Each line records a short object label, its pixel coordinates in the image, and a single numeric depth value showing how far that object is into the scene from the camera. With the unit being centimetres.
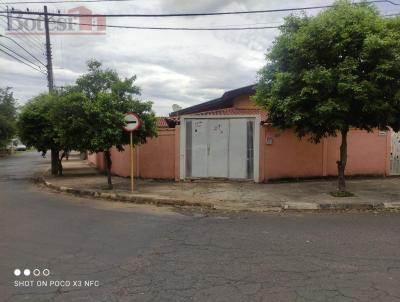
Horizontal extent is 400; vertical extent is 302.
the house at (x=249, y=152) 1397
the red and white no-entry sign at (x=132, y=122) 1198
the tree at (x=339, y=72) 960
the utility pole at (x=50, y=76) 1889
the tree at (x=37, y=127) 1767
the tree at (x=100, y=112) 1203
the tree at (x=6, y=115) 4019
